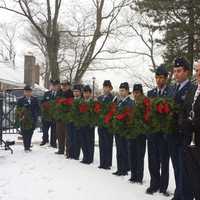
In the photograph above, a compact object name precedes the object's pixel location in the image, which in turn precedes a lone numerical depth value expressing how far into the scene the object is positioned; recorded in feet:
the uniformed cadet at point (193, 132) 11.39
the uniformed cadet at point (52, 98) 25.74
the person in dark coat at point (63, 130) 23.55
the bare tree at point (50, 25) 43.49
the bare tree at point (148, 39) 55.44
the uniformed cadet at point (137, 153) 16.62
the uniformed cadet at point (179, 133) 13.60
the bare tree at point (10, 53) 132.59
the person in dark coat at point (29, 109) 24.99
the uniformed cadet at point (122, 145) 18.23
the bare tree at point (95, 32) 45.99
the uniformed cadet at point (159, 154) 15.03
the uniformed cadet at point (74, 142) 22.00
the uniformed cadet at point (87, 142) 21.12
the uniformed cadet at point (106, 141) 19.85
